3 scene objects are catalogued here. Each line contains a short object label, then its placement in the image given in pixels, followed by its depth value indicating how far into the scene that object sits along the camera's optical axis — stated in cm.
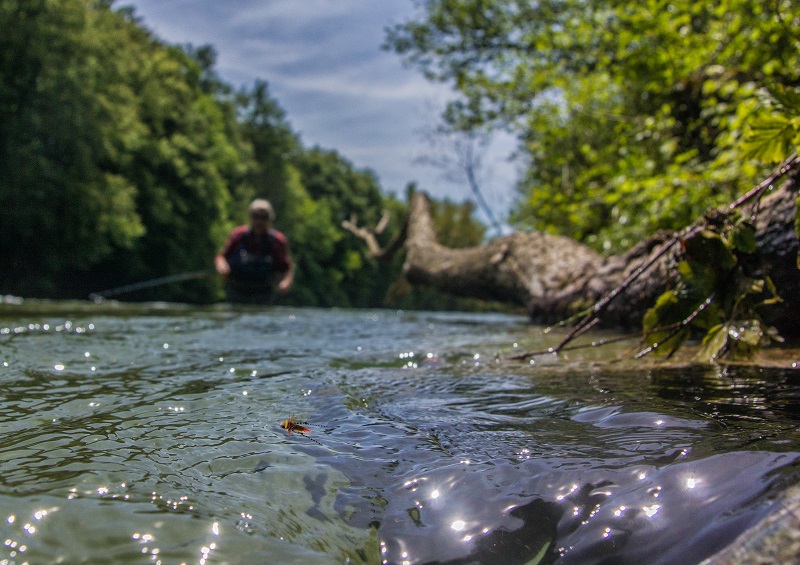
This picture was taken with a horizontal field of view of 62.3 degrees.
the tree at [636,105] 505
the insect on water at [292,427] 187
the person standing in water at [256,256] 1123
